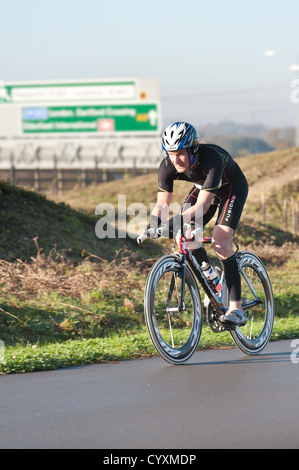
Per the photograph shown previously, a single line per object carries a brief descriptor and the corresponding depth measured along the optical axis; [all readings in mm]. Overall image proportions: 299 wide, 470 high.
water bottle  13394
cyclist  12498
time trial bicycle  12306
